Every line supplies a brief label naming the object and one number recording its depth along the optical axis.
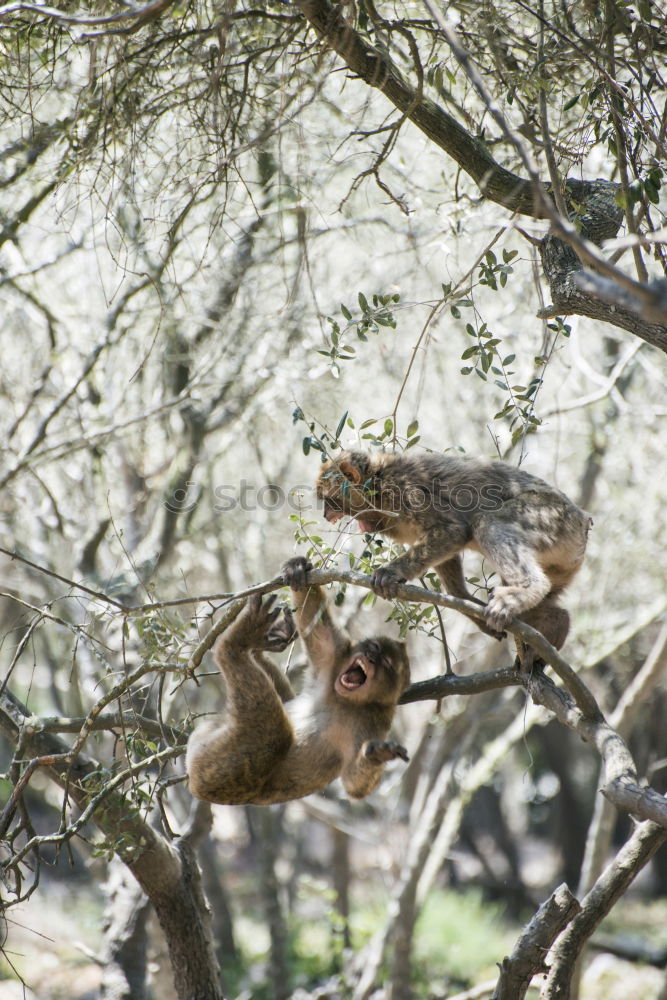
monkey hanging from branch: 8.84
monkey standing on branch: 9.20
